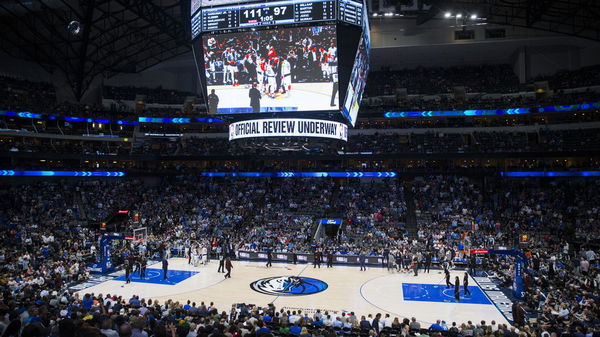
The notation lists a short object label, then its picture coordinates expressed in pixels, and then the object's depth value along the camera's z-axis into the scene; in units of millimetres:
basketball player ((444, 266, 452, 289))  24016
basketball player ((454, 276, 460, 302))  21578
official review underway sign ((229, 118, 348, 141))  22875
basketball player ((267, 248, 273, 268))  30609
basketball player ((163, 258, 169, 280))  26056
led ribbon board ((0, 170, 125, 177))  42062
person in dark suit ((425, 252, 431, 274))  28256
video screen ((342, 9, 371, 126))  22969
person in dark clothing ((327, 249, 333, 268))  30516
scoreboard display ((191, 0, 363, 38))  21125
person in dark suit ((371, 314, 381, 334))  15284
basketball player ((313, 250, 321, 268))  30514
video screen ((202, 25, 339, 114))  22078
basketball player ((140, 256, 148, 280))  26516
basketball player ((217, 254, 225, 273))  28566
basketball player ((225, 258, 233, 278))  26719
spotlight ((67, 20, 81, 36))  34562
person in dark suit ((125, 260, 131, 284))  25188
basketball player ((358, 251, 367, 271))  29661
